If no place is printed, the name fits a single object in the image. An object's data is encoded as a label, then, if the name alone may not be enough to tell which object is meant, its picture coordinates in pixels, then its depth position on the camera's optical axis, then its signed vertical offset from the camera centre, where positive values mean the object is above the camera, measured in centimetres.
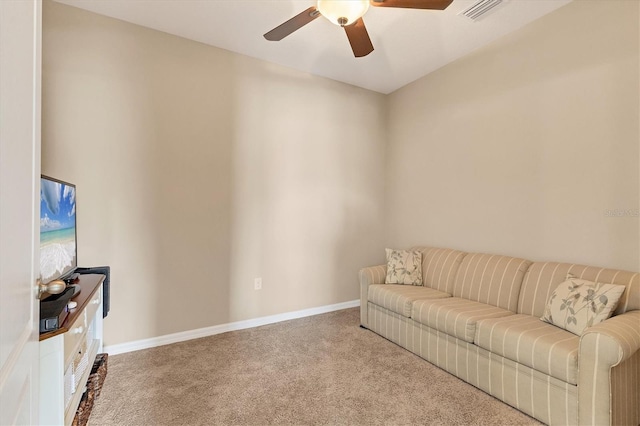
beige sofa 163 -78
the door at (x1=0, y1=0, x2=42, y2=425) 58 +2
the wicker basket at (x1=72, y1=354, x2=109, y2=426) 165 -103
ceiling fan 178 +120
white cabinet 122 -65
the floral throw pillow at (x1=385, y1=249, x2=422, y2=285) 325 -57
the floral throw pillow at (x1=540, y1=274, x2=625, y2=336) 187 -56
